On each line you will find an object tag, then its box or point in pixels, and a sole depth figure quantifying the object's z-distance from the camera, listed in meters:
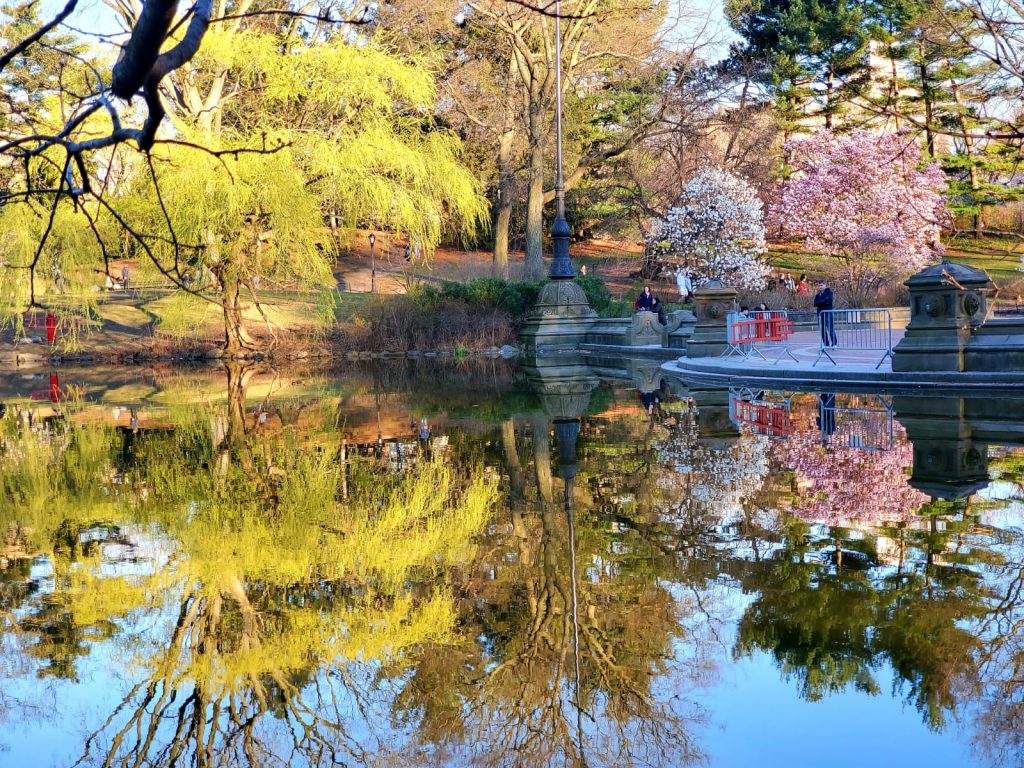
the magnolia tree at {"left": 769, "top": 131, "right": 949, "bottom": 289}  48.38
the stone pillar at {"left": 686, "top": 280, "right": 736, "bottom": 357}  25.92
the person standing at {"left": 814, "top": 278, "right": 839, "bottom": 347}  21.96
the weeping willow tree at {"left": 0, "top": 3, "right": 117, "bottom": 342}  28.54
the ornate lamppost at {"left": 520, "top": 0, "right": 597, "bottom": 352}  34.53
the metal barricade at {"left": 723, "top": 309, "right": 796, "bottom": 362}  24.58
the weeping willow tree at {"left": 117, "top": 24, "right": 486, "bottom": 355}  30.14
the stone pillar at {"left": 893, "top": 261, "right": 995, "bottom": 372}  17.56
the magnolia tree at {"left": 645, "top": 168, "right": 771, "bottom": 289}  50.06
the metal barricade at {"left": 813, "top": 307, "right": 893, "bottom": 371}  22.08
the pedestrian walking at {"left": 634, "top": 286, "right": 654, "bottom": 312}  35.53
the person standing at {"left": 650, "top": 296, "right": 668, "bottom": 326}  33.25
